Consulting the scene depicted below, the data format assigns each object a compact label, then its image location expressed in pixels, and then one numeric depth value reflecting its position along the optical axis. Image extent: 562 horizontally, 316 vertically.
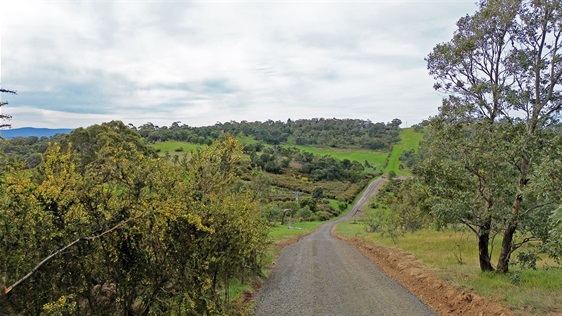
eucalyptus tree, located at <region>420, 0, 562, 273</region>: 12.02
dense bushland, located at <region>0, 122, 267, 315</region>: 5.25
